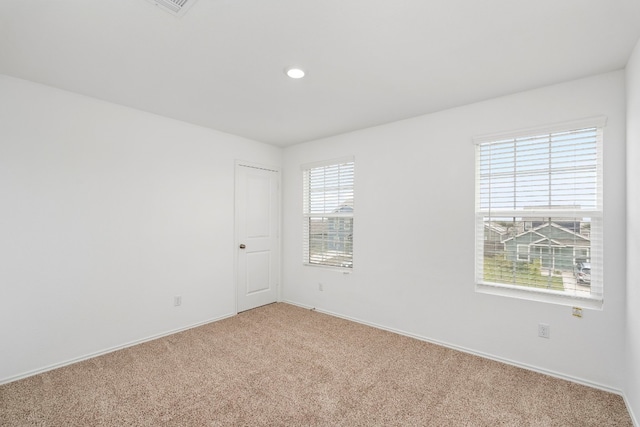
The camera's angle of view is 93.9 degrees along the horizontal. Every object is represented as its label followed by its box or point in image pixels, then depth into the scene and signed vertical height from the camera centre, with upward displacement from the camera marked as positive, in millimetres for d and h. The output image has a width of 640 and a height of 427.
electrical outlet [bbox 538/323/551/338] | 2564 -988
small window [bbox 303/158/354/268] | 4113 -3
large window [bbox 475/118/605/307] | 2453 +32
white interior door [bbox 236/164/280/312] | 4254 -357
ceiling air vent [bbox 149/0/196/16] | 1622 +1139
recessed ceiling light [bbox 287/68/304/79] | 2340 +1117
